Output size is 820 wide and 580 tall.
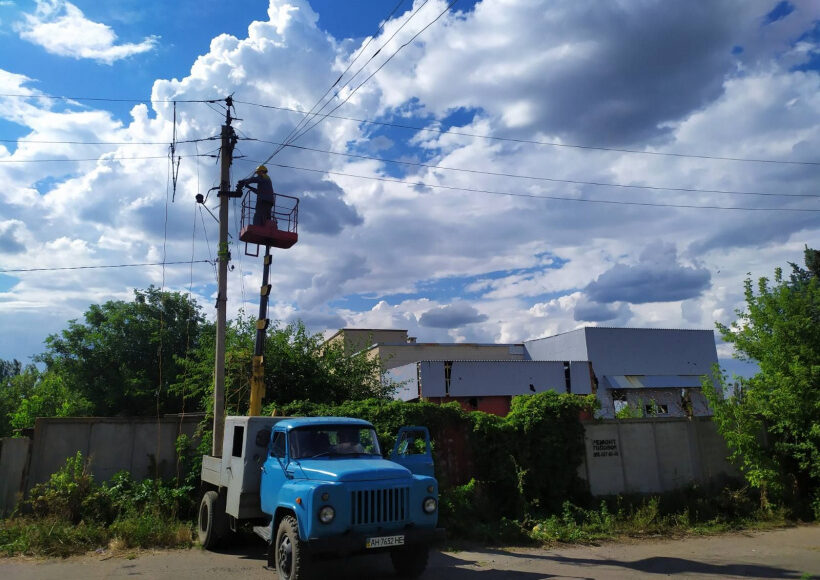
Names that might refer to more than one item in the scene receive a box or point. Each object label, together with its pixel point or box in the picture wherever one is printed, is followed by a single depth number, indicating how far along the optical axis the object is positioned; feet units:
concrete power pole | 40.93
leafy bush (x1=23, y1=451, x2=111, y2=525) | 37.37
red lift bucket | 44.96
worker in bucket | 45.34
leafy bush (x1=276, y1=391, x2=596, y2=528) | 41.42
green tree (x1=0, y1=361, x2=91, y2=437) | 102.47
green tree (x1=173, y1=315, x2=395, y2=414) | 52.95
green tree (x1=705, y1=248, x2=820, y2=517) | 42.22
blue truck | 22.94
